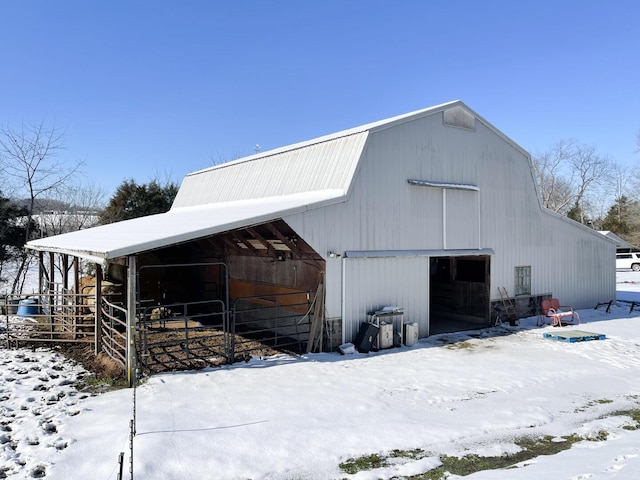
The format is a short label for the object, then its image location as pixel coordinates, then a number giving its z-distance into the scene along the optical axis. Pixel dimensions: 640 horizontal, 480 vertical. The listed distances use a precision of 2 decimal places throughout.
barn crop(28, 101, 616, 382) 10.38
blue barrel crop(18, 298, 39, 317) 14.77
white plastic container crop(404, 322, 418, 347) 11.23
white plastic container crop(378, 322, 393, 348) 10.72
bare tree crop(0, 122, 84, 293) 20.05
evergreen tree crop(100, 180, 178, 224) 25.69
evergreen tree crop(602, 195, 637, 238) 45.56
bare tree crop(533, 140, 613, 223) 50.22
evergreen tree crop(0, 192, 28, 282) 20.22
